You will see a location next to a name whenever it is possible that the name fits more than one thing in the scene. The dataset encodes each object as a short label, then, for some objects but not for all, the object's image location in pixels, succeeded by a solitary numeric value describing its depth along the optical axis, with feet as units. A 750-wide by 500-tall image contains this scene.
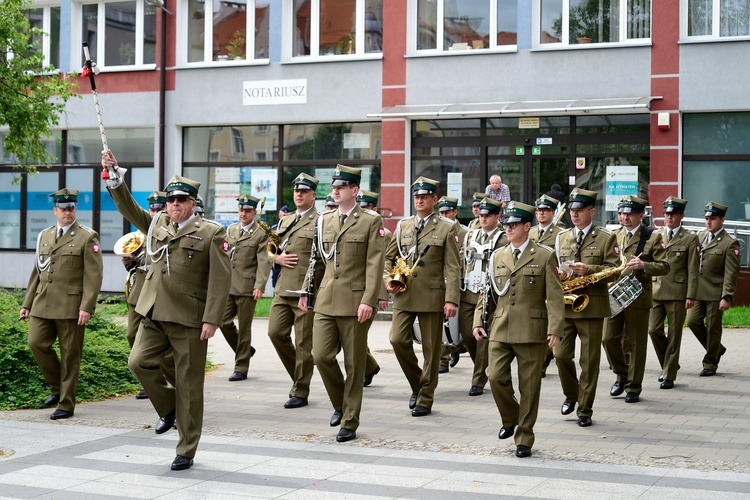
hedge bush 38.32
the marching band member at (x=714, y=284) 46.19
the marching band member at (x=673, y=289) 42.63
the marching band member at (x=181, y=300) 28.09
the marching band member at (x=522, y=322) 29.58
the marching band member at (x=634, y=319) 39.04
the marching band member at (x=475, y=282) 41.39
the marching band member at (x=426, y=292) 36.81
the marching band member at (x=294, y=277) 38.86
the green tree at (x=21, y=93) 56.18
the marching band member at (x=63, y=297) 36.27
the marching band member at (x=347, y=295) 32.07
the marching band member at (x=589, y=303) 34.35
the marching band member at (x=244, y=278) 45.47
